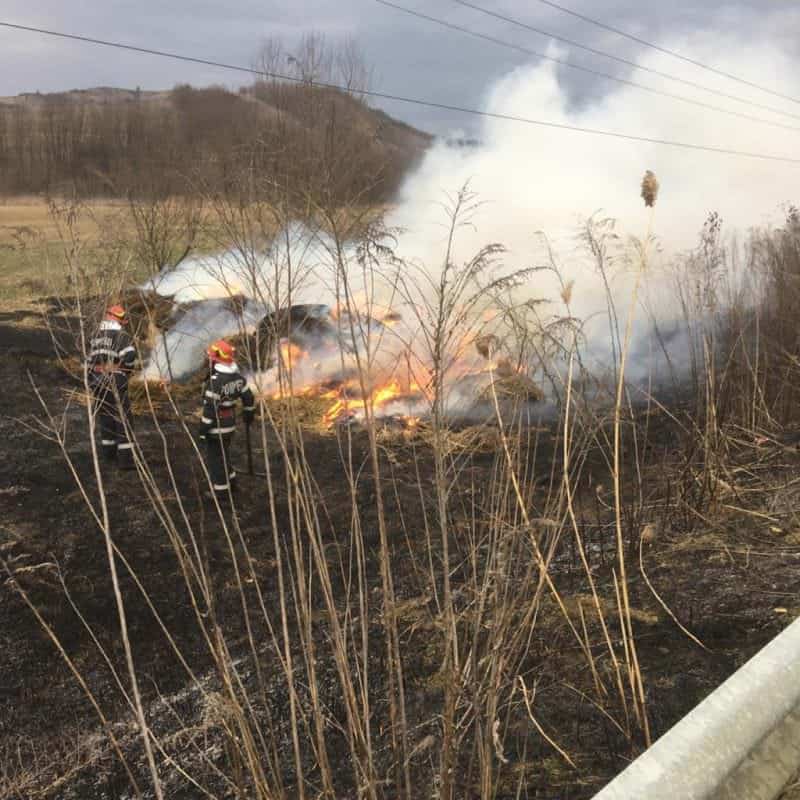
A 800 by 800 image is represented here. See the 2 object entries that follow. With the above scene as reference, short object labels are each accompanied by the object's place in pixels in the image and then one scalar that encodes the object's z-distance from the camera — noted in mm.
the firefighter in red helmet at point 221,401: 7109
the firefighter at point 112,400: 7183
